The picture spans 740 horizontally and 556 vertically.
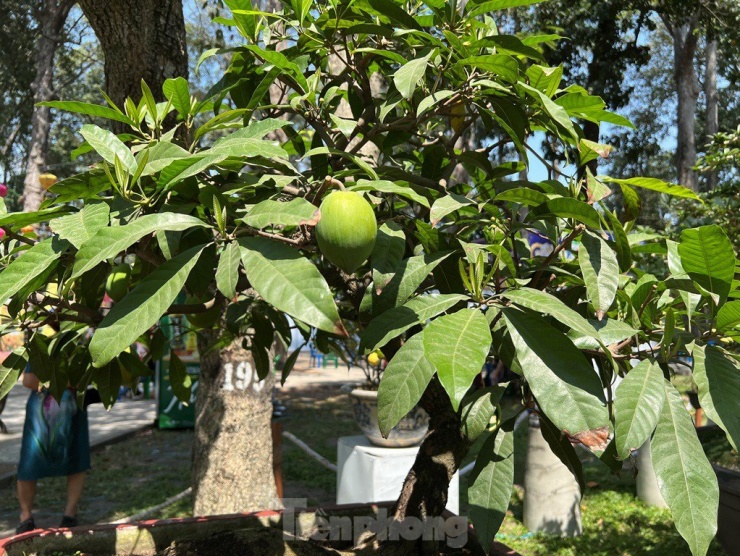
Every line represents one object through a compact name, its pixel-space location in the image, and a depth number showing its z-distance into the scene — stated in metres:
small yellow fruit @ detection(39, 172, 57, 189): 3.83
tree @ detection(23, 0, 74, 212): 12.00
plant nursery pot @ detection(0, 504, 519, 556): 1.52
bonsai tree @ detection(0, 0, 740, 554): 0.82
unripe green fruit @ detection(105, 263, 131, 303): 1.24
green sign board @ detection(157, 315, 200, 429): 7.46
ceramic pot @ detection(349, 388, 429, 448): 3.90
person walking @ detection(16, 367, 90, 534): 3.98
